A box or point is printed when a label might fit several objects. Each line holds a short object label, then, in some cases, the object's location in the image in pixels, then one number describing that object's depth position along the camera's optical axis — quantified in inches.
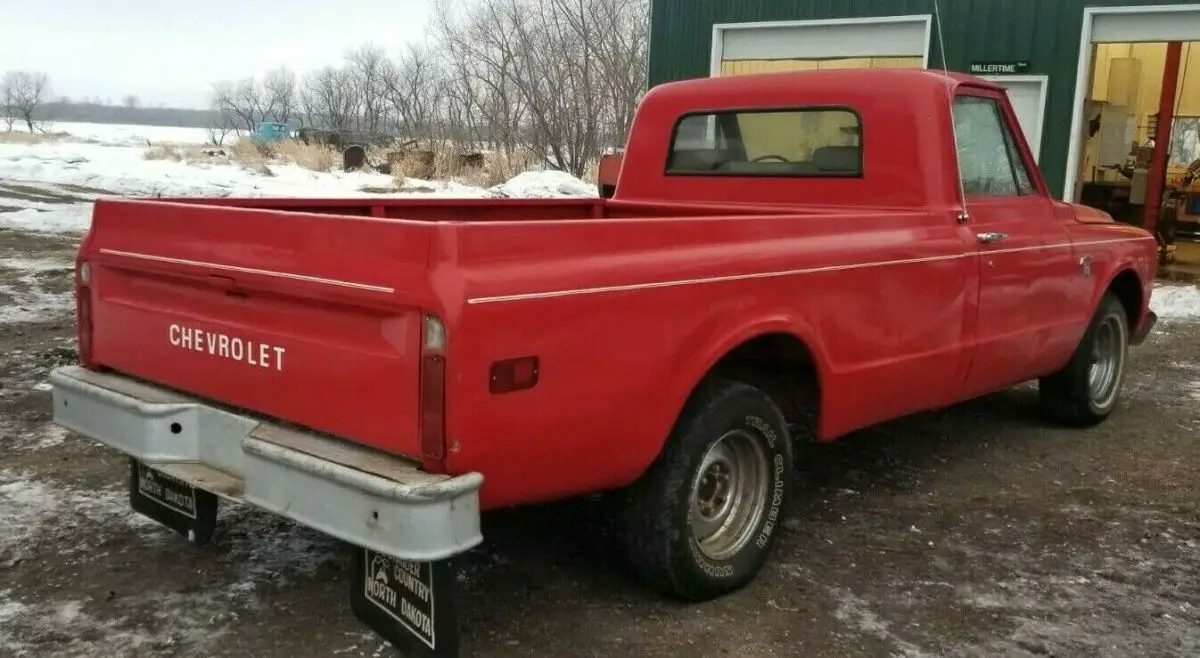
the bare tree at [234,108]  2549.2
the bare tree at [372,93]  1771.9
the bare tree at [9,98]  2990.2
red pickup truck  103.8
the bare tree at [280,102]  2623.0
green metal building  475.5
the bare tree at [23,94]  3095.5
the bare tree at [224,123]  2607.5
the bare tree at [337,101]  1951.3
